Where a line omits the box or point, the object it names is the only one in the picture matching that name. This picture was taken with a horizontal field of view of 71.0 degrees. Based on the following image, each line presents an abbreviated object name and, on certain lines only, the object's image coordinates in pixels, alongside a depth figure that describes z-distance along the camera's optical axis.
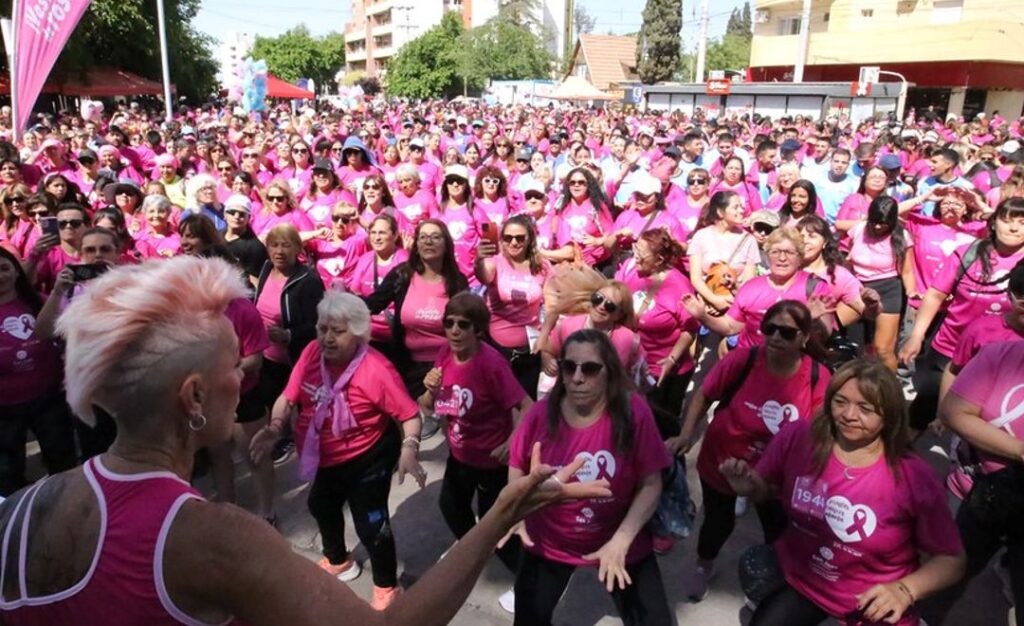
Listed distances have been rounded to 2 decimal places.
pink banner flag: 8.39
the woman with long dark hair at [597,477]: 2.76
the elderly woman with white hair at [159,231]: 5.33
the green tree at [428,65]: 64.56
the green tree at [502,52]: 63.88
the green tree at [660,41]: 64.38
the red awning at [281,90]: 34.81
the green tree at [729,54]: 108.50
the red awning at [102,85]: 31.64
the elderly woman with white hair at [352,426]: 3.33
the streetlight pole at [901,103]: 27.83
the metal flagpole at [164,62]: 20.89
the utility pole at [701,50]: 45.23
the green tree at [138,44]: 32.47
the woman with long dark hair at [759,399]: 3.17
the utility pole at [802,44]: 39.16
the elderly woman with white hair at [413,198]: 7.17
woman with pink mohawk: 1.29
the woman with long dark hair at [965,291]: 4.14
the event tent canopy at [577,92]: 46.88
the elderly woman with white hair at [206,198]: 6.43
